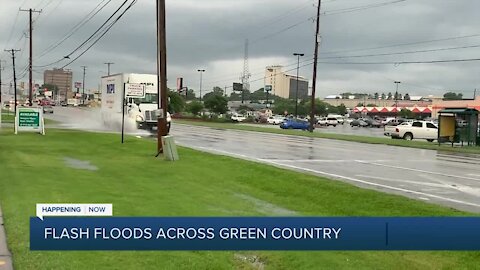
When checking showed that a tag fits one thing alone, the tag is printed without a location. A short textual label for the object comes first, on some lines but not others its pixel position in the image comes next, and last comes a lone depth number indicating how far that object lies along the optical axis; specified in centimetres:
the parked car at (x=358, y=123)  9558
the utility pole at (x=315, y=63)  4862
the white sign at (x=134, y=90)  2400
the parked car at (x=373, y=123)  9562
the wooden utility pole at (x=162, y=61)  1996
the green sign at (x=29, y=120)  2942
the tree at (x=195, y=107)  9412
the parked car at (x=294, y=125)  6789
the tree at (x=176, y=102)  9694
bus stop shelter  3528
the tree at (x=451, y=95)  15582
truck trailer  3469
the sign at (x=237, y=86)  12008
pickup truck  4316
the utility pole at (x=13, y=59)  9044
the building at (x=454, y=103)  7307
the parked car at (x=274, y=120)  9171
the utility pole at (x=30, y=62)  6384
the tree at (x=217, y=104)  9350
